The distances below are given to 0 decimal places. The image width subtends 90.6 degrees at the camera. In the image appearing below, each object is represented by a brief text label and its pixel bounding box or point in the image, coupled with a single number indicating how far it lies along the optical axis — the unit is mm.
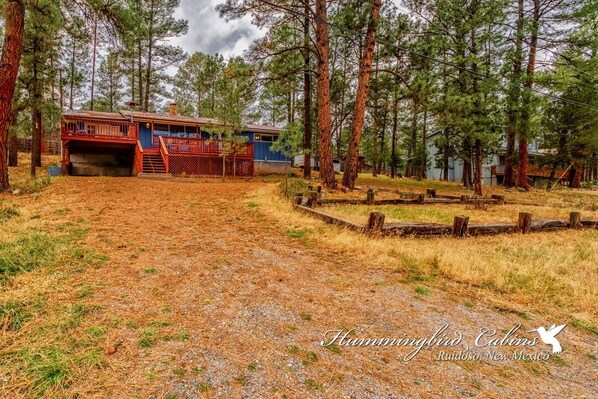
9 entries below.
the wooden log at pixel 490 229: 5809
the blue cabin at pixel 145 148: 16641
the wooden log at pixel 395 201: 9602
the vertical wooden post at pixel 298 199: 8359
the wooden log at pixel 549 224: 6469
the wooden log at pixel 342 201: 8625
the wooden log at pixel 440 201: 10288
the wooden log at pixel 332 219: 5643
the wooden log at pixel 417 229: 5395
